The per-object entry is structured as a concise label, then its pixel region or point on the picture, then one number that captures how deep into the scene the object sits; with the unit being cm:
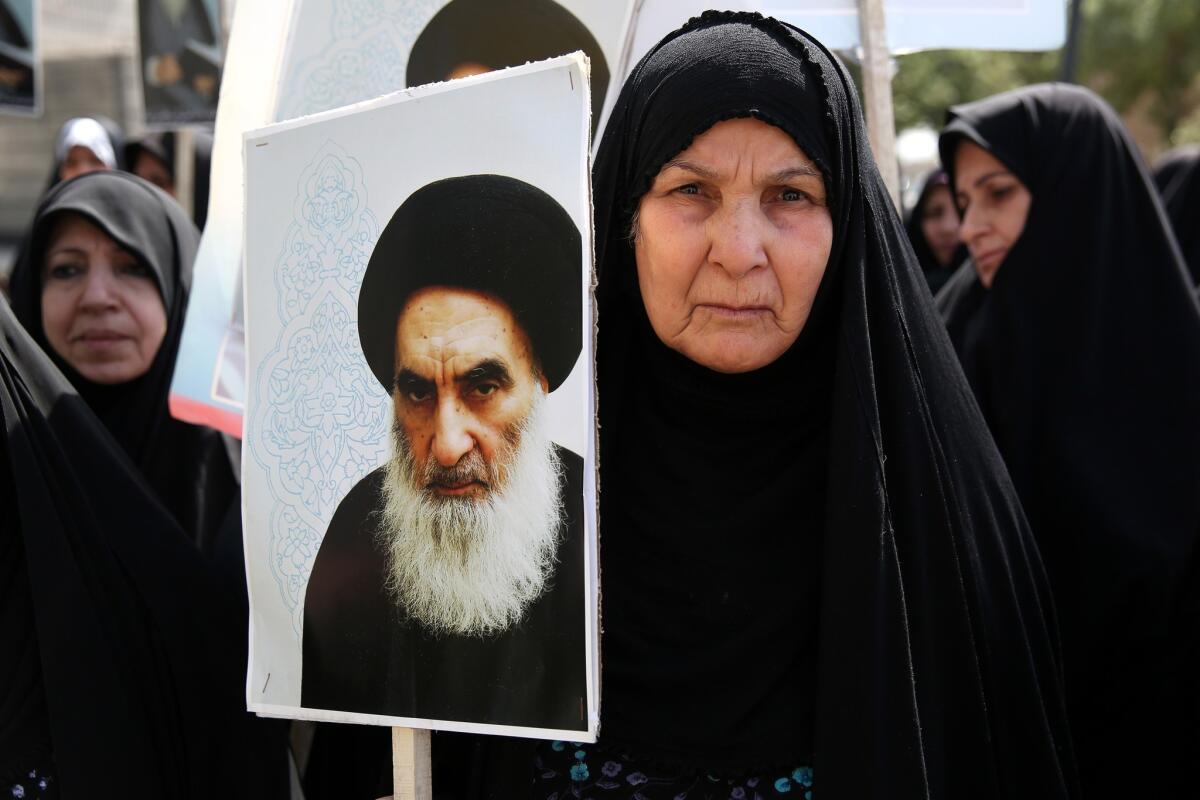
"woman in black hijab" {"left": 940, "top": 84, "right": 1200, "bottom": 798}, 243
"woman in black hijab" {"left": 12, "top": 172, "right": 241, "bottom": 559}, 267
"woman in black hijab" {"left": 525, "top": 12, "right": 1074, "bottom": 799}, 153
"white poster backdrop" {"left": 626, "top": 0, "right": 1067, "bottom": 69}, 267
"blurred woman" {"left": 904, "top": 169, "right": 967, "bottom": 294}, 534
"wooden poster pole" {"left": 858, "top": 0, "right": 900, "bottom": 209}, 241
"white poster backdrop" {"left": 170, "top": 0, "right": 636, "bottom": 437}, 204
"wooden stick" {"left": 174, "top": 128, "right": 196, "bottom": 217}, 481
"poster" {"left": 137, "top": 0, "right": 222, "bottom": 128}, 509
